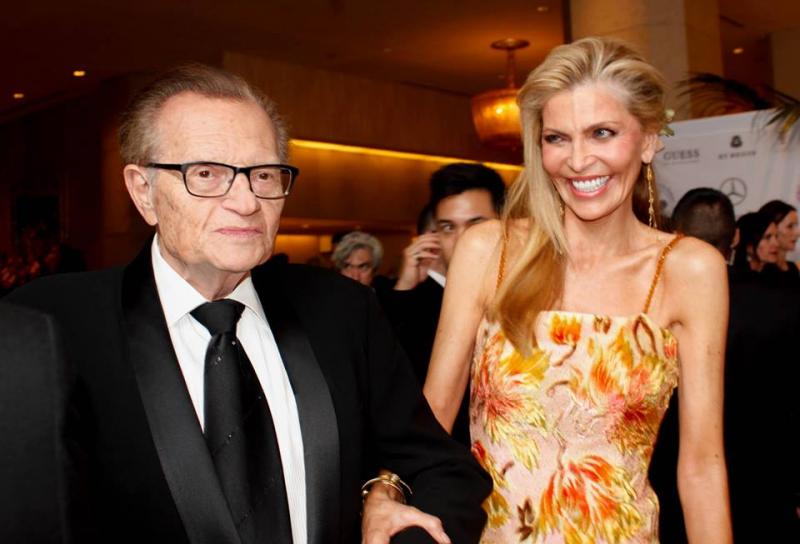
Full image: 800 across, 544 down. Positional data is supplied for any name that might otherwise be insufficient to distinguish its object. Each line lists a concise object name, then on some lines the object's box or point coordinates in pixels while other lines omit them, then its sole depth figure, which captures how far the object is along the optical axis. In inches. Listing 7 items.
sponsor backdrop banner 178.4
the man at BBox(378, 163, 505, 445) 110.0
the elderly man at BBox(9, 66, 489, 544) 46.6
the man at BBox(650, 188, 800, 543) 106.9
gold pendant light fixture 348.5
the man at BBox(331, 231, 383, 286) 206.8
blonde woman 74.5
